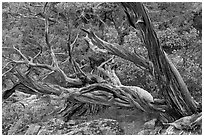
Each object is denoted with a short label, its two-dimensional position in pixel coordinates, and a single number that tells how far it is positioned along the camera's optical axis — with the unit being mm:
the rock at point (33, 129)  8667
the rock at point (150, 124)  7629
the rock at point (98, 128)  8322
